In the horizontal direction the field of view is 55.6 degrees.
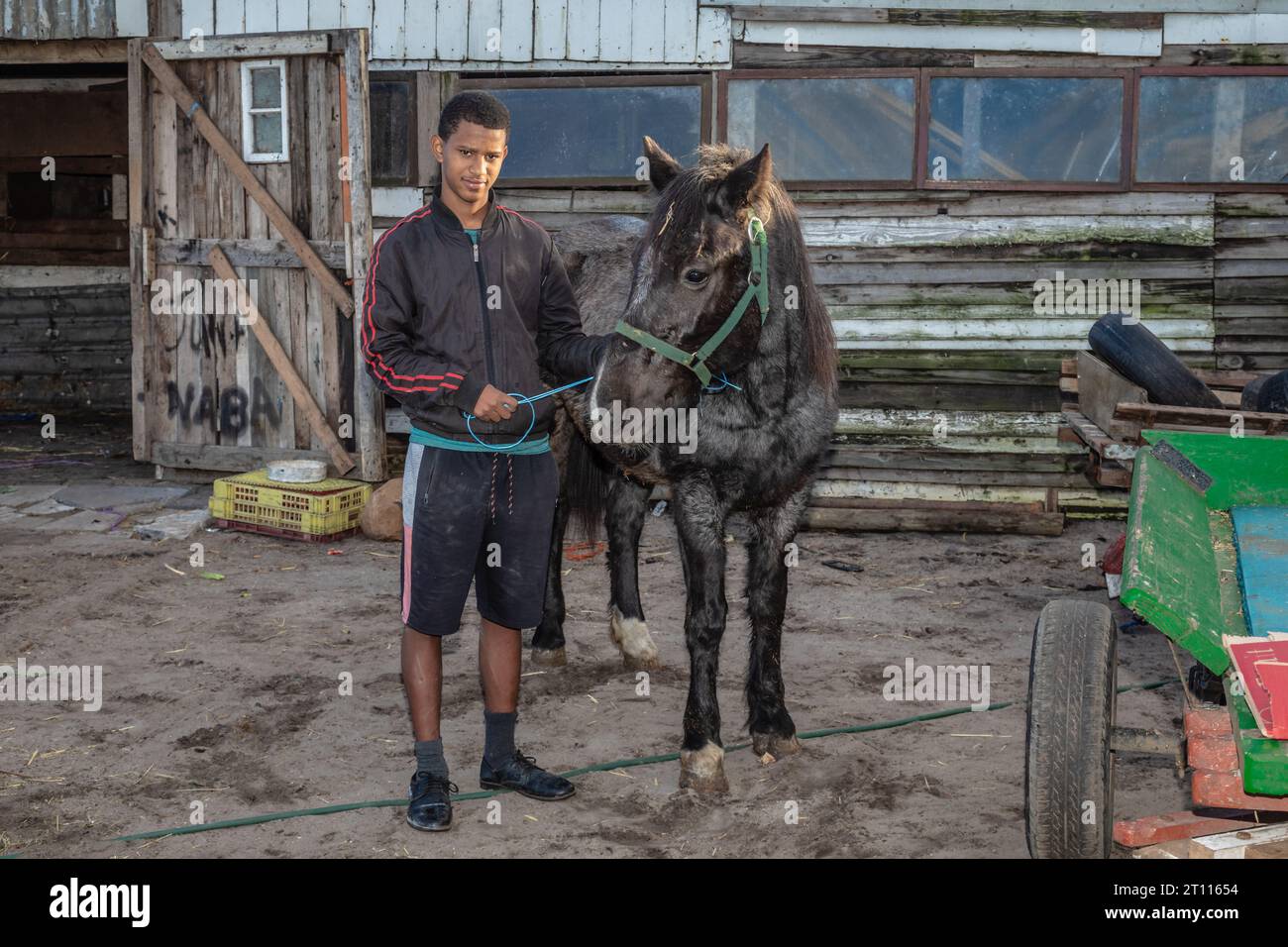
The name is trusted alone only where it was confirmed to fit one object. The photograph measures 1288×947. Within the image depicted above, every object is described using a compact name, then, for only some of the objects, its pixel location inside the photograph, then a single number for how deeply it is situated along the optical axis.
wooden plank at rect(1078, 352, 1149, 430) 5.05
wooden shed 8.24
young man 3.87
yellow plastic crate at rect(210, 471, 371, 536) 8.29
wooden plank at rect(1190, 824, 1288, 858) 2.96
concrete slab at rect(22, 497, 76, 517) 8.98
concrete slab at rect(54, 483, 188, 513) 9.18
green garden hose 4.07
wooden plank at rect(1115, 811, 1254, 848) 3.25
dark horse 4.03
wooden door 9.03
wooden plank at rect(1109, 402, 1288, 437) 4.50
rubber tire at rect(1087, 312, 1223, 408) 5.04
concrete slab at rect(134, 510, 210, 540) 8.29
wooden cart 2.96
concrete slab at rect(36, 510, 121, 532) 8.55
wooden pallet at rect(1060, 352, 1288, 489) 4.51
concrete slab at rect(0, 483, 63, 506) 9.30
